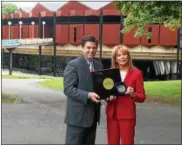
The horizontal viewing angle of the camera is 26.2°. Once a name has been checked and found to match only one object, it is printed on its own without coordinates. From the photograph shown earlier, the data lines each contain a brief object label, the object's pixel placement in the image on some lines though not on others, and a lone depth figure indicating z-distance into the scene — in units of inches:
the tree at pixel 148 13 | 343.0
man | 118.4
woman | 121.0
